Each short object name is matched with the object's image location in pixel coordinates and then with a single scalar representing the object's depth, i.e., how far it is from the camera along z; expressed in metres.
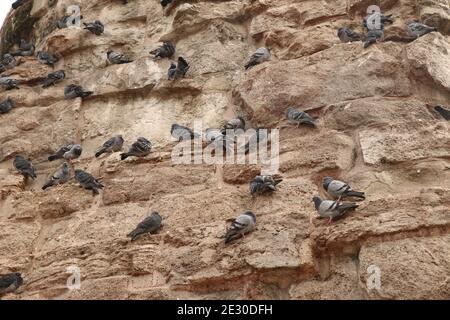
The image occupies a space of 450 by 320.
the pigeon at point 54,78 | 5.89
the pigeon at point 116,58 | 5.81
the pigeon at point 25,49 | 6.64
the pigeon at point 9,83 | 6.01
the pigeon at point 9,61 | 6.39
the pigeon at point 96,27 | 6.12
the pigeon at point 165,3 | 6.16
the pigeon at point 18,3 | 7.41
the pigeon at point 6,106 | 5.79
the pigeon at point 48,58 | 6.17
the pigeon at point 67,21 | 6.41
